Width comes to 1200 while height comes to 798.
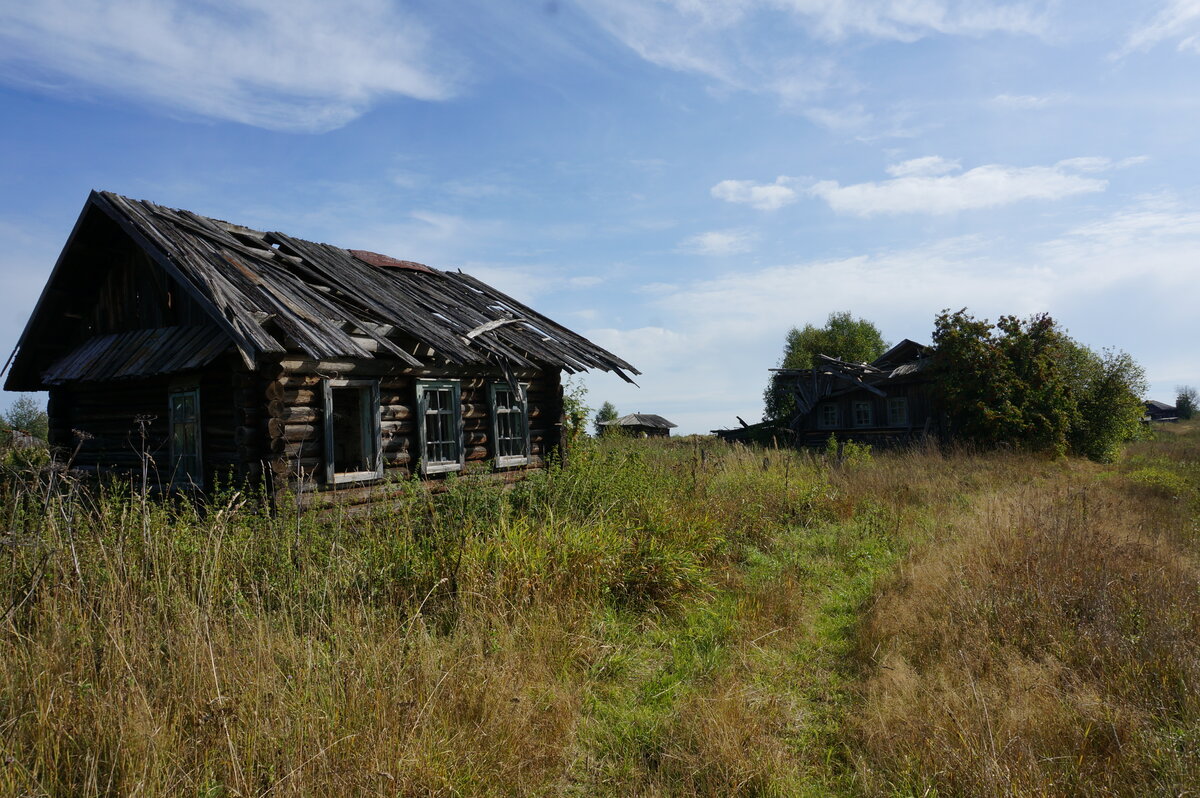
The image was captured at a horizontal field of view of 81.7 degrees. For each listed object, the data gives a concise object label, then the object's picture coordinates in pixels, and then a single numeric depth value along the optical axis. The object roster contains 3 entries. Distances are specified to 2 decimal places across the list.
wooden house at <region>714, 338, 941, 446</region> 23.75
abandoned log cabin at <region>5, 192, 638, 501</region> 8.56
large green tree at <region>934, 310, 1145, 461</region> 20.56
